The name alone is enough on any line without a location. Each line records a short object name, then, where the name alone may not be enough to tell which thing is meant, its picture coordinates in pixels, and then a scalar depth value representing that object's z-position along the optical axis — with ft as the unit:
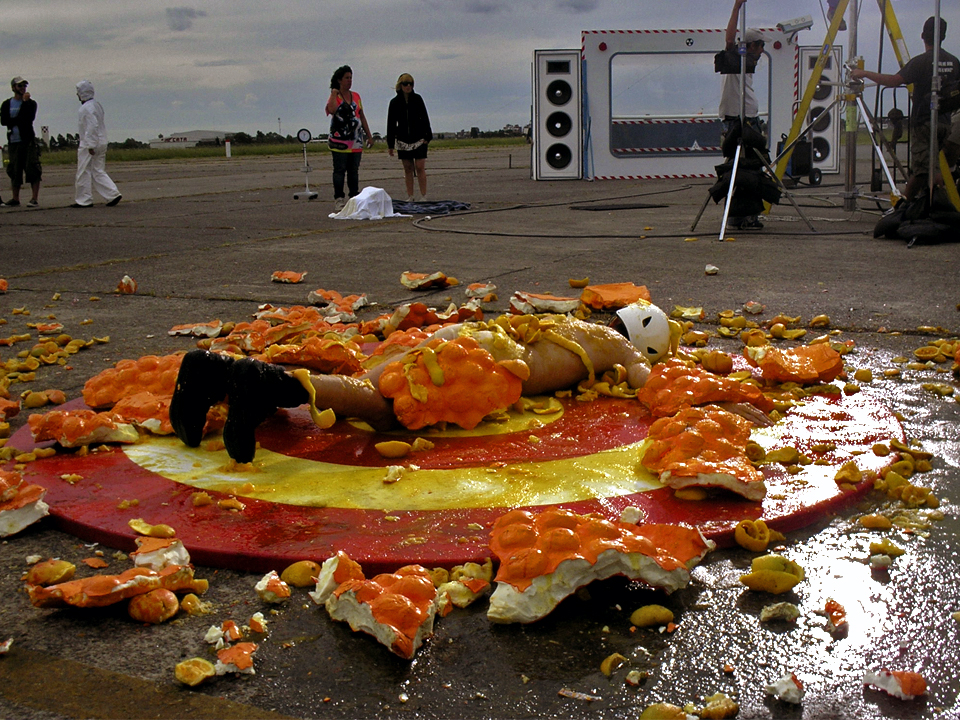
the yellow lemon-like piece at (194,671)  5.08
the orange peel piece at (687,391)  9.11
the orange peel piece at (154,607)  5.75
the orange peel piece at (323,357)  9.78
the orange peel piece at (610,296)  14.62
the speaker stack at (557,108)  53.72
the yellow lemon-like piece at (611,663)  5.09
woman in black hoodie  36.06
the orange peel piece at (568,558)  5.68
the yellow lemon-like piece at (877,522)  6.83
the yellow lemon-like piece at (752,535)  6.54
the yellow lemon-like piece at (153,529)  6.82
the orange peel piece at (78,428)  8.79
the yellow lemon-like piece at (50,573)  6.21
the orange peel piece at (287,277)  18.93
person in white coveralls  41.14
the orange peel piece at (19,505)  7.08
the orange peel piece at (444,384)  8.91
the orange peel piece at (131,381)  10.26
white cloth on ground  32.83
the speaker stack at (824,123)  53.93
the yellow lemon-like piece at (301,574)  6.16
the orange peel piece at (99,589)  5.83
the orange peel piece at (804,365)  10.52
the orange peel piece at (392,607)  5.32
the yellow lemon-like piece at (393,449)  8.46
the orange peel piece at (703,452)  7.27
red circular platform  6.72
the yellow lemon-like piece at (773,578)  5.91
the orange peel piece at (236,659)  5.17
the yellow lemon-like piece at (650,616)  5.54
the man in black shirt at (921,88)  24.77
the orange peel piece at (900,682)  4.80
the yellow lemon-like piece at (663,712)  4.66
